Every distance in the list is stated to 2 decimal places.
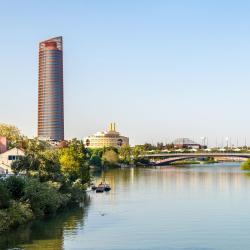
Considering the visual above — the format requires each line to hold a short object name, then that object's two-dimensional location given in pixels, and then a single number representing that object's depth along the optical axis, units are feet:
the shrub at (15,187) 187.56
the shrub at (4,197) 171.05
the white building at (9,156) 263.35
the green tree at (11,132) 395.30
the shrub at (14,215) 168.45
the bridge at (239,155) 629.02
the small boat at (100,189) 302.55
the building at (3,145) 293.94
